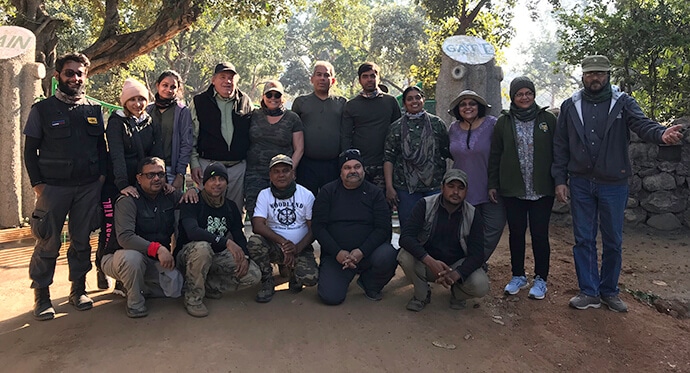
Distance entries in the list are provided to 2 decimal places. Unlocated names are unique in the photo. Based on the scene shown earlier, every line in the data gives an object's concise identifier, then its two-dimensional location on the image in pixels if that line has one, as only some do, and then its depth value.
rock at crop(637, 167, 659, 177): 6.80
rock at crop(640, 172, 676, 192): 6.70
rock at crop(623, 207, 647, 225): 6.88
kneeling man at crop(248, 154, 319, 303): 4.02
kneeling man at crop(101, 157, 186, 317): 3.60
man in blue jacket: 3.67
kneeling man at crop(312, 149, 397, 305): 3.97
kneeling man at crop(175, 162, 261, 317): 3.73
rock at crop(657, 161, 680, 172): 6.68
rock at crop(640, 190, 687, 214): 6.68
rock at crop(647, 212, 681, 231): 6.69
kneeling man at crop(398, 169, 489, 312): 3.70
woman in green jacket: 3.94
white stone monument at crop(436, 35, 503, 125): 6.34
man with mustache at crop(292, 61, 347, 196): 4.45
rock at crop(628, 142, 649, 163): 6.86
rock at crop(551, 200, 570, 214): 7.06
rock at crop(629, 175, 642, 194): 6.90
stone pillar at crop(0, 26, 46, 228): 6.33
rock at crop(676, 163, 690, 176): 6.62
